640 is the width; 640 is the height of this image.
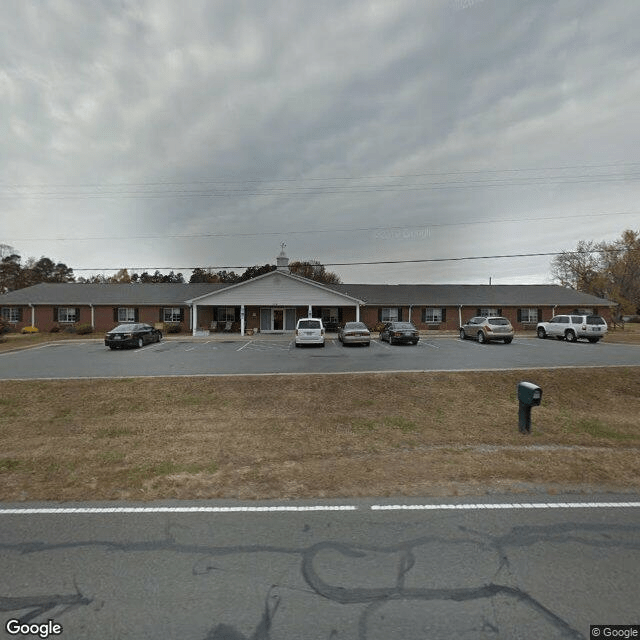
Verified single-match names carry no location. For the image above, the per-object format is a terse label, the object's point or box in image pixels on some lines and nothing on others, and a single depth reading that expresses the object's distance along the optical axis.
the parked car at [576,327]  22.09
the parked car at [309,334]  19.67
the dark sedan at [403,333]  21.23
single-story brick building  28.58
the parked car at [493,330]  21.42
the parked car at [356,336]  20.72
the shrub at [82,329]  29.55
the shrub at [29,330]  30.24
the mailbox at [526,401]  6.48
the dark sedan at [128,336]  20.44
